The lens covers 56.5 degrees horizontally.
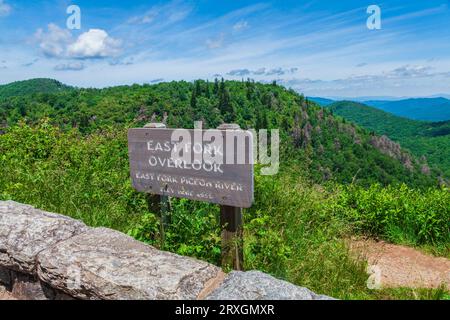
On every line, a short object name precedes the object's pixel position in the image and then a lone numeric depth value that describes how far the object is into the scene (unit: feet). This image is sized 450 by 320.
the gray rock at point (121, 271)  8.04
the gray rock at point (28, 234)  9.73
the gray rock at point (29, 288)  9.75
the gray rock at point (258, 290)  7.36
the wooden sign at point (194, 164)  11.02
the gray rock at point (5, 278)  10.66
